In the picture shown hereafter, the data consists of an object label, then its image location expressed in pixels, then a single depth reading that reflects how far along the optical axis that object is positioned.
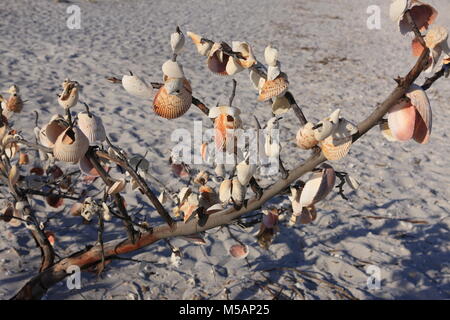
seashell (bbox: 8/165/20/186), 1.38
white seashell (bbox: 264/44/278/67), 0.93
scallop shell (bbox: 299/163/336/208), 1.04
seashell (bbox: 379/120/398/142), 0.93
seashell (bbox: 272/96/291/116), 1.03
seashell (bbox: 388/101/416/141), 0.83
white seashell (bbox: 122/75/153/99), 0.95
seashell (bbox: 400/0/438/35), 0.80
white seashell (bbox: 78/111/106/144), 1.03
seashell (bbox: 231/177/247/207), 1.05
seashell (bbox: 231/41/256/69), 0.93
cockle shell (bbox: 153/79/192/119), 0.94
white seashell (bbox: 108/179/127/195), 1.16
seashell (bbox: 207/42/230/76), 0.94
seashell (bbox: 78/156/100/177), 1.12
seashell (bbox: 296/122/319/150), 0.90
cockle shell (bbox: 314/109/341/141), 0.85
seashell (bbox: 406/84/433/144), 0.81
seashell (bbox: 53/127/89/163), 0.93
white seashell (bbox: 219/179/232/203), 1.06
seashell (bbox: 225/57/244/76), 0.94
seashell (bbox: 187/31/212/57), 0.92
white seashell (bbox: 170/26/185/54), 0.93
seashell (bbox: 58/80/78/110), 0.95
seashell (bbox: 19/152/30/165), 2.12
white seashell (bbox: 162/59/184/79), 0.91
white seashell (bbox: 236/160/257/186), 0.98
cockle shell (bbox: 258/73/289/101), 0.93
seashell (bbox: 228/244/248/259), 1.94
